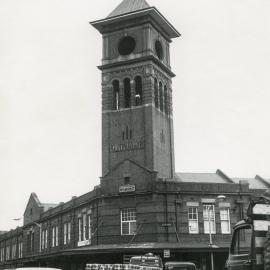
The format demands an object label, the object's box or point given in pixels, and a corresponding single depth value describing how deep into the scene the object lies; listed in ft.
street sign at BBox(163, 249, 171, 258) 112.88
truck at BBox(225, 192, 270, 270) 32.55
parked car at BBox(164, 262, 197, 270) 85.81
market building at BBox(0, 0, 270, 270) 121.08
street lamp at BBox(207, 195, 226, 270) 124.53
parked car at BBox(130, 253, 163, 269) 88.51
